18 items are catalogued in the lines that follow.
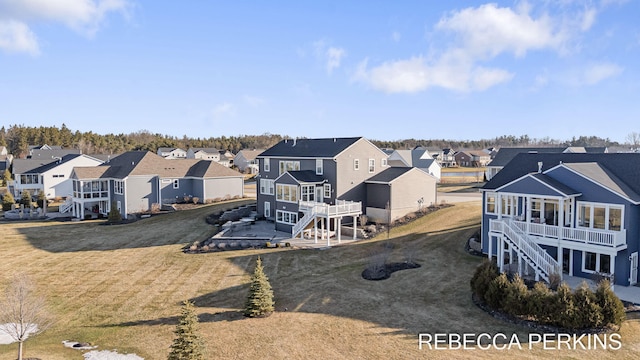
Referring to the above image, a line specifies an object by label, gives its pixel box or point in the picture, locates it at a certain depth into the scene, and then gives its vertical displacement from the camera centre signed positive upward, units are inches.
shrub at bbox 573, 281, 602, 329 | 685.9 -223.9
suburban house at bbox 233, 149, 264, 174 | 4071.9 +6.0
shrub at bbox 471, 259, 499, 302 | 815.7 -206.7
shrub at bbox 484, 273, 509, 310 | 775.7 -220.4
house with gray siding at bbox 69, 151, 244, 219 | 1957.4 -94.7
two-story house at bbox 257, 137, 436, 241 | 1473.9 -77.8
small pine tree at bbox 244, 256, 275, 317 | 811.4 -242.0
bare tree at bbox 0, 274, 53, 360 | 660.7 -219.3
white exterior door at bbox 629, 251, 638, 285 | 899.4 -212.3
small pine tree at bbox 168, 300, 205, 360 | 547.2 -213.1
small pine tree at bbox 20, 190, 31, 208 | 2245.0 -180.5
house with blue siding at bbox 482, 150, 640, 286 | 890.7 -123.9
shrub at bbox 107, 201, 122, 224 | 1824.9 -212.5
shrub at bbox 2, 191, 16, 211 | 2267.5 -196.4
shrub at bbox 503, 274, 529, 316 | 742.5 -221.9
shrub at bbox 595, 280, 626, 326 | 685.9 -217.5
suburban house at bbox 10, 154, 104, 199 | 2454.2 -72.2
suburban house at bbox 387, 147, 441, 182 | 2976.6 +7.2
